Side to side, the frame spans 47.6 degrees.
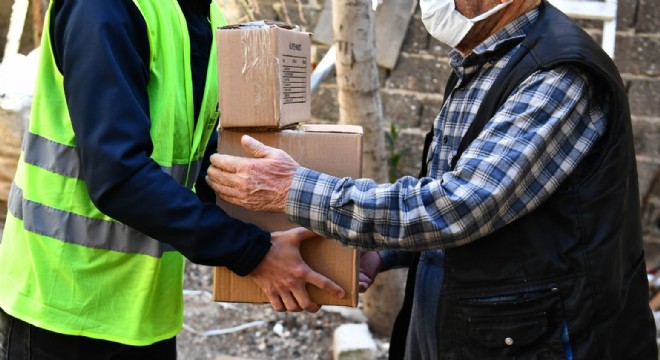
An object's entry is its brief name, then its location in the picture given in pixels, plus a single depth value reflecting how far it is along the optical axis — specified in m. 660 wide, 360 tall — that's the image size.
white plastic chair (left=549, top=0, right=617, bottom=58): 4.17
